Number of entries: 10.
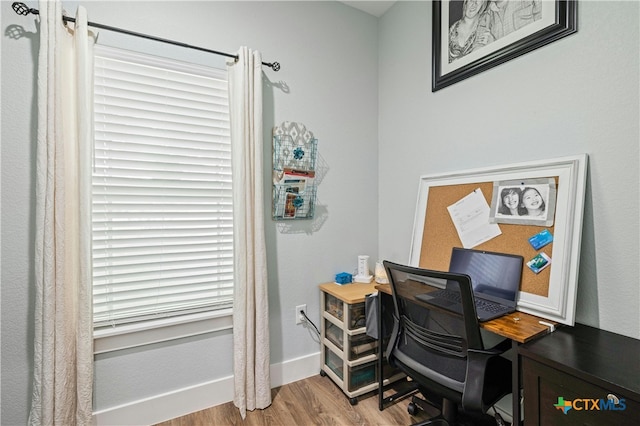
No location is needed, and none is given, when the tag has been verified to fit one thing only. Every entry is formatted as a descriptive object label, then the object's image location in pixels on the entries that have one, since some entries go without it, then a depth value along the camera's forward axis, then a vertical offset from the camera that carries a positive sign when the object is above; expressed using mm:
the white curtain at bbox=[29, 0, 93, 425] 1407 -67
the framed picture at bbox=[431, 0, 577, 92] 1429 +968
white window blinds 1637 +124
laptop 1322 -351
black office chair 1179 -585
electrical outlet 2168 -747
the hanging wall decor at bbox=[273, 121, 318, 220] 2041 +274
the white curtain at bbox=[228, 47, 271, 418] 1809 -179
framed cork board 1300 -105
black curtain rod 1418 +951
